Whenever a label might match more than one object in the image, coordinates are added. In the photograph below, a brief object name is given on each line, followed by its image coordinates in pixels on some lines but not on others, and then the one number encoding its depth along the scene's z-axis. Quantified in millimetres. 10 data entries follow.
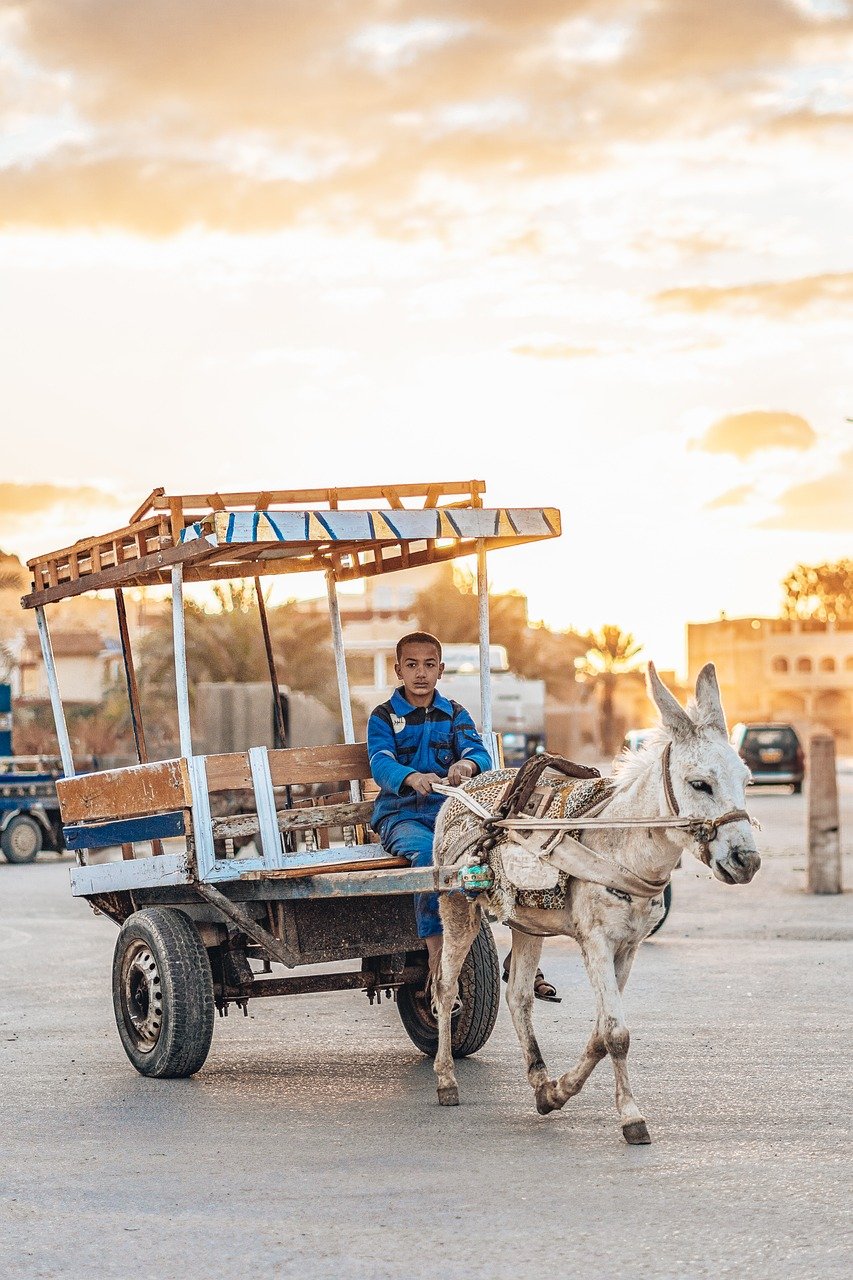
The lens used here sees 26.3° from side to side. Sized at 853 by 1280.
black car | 48594
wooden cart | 8930
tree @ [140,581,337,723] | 51656
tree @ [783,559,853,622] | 152750
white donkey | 7180
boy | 9070
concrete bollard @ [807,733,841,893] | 19172
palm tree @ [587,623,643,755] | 108500
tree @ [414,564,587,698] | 77750
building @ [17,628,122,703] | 86312
